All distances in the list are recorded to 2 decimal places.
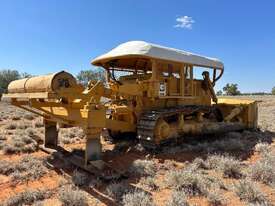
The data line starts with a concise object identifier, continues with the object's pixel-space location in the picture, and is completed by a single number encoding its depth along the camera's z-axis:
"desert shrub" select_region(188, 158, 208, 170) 4.76
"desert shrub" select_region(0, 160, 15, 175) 4.78
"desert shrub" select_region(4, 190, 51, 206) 3.45
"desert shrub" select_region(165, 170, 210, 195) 3.72
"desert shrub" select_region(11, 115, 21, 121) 14.54
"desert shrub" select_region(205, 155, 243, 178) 4.46
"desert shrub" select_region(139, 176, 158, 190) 3.94
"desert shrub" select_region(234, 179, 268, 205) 3.42
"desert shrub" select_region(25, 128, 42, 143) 6.80
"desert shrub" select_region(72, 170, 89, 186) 4.06
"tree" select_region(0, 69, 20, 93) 49.83
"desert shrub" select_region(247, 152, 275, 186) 4.12
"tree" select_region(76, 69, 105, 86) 52.99
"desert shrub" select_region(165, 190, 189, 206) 3.22
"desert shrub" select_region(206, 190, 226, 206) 3.39
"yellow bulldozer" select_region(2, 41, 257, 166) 4.44
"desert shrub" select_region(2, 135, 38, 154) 6.31
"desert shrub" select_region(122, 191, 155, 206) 3.17
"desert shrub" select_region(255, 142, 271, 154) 6.11
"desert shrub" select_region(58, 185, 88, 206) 3.32
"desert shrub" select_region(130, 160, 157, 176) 4.54
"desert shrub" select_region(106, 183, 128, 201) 3.60
